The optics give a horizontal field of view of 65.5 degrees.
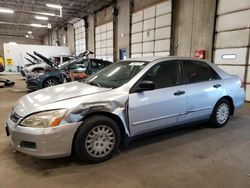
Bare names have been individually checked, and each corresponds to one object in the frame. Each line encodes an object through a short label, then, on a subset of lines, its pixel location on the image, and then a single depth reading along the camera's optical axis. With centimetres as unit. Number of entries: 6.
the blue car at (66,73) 719
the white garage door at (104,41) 1381
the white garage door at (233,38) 667
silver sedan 212
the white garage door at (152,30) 949
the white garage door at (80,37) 1768
